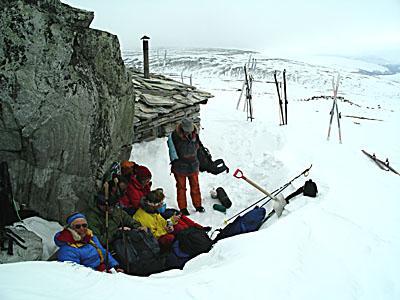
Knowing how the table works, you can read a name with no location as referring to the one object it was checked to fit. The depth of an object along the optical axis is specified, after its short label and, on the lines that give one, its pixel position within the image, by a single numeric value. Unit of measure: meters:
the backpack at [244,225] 4.35
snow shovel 4.75
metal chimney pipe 8.89
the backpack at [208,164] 7.23
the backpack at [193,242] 3.90
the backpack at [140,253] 3.79
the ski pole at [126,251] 3.77
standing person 5.43
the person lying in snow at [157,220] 4.42
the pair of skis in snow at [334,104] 9.51
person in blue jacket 3.24
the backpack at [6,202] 3.11
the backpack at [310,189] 4.91
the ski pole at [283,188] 5.41
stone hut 6.77
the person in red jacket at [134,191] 4.85
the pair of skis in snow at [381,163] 7.60
